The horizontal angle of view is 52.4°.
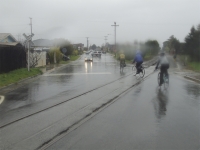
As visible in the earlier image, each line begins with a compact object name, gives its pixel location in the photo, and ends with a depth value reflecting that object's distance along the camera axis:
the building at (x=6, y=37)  26.08
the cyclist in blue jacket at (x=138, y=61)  13.59
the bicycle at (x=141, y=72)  13.63
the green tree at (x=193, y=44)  24.54
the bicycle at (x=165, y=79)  9.82
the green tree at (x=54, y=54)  27.62
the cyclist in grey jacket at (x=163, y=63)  9.95
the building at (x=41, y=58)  22.00
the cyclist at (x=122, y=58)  17.95
